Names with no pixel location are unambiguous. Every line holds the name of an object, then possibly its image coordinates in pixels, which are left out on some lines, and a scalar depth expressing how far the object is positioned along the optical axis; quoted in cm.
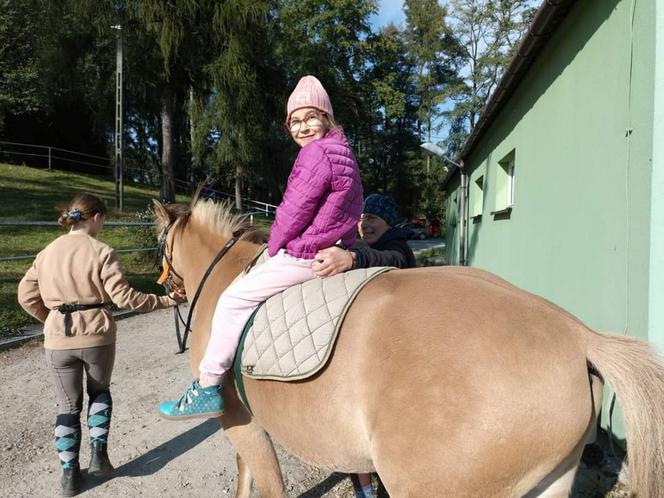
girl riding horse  204
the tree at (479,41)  2836
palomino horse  146
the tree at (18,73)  2441
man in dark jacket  209
